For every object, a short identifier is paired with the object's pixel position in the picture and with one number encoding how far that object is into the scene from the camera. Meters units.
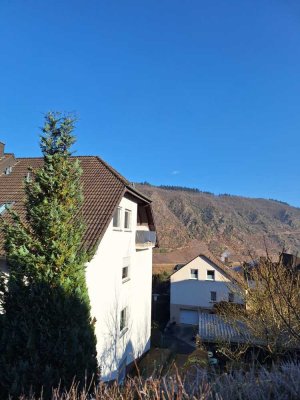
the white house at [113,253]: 12.09
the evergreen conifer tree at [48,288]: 6.52
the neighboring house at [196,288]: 32.41
